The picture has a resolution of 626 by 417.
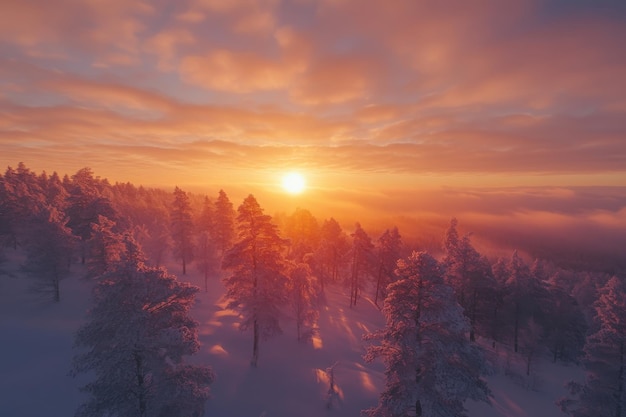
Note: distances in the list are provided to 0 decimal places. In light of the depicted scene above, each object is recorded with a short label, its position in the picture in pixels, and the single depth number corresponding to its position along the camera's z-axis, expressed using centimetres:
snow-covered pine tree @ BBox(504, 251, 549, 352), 3566
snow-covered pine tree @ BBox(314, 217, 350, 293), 5497
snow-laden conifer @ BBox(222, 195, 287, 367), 2238
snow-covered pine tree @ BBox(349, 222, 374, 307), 4238
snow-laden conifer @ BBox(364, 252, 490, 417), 1124
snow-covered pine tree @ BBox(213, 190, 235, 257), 4731
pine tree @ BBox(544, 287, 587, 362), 3675
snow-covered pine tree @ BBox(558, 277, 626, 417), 1590
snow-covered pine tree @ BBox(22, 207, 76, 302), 2883
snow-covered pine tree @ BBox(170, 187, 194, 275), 4373
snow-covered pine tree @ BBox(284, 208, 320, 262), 6172
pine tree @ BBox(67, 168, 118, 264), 3531
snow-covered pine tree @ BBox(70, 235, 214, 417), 1069
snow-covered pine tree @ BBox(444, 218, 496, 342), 3347
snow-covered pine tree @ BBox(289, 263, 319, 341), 2763
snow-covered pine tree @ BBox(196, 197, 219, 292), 4384
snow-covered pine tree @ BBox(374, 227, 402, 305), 4234
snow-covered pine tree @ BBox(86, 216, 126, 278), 2670
